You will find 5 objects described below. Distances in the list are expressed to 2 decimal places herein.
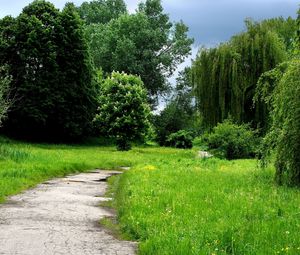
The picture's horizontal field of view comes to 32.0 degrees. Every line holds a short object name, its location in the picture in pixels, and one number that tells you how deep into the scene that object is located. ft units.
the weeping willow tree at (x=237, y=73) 133.39
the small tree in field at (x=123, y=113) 156.87
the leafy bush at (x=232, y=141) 122.72
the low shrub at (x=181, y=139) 210.59
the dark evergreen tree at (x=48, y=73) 163.84
